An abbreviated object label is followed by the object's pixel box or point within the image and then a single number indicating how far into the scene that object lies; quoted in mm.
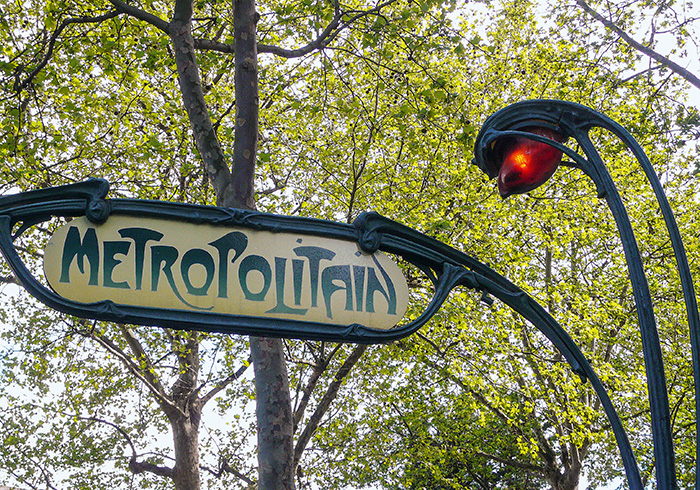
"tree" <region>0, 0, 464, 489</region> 5570
